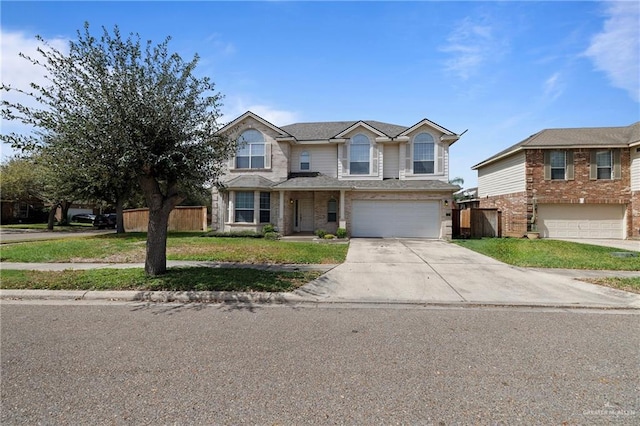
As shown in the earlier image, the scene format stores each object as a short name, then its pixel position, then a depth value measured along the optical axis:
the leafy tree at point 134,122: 6.64
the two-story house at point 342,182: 17.94
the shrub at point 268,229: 17.44
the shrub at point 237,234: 17.28
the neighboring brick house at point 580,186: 18.30
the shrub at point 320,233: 17.25
